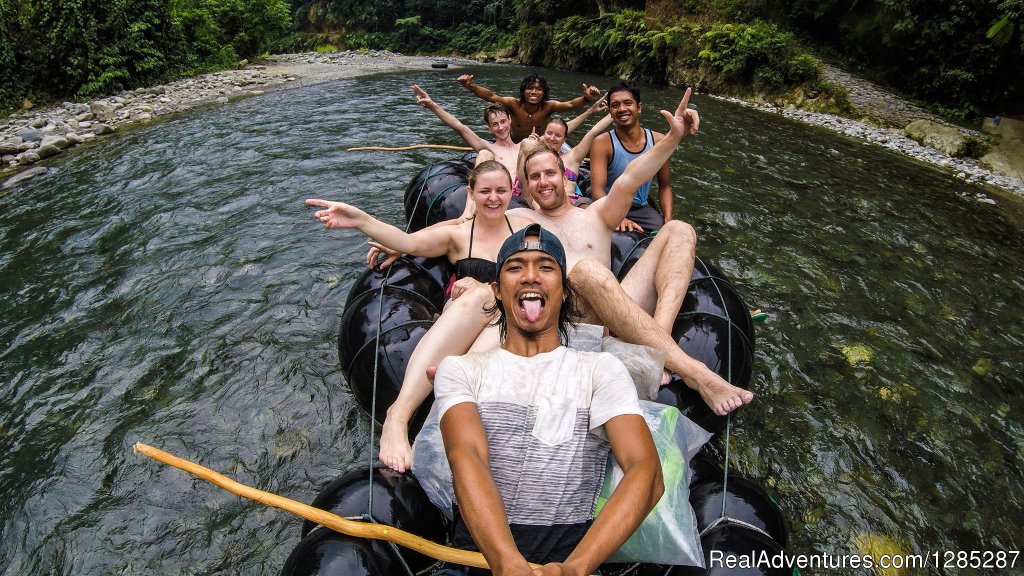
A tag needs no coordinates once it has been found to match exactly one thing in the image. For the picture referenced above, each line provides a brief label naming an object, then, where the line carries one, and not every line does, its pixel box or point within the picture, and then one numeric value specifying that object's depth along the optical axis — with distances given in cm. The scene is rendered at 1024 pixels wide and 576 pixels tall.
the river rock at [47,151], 1051
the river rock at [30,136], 1117
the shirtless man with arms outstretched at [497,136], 646
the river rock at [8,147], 1041
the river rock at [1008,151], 1031
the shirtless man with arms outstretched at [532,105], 762
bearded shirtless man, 303
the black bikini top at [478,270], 396
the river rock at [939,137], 1136
